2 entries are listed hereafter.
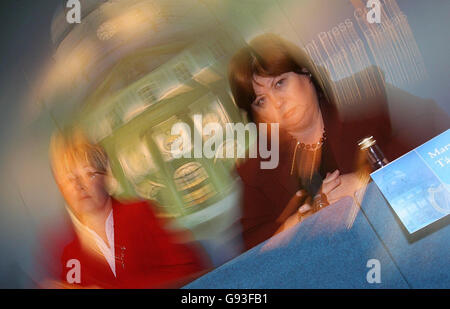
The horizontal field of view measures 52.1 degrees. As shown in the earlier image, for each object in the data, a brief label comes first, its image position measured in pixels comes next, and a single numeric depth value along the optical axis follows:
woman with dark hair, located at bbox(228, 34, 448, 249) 2.19
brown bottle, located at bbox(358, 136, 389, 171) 2.12
